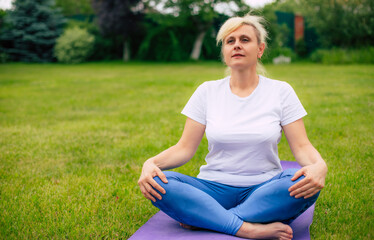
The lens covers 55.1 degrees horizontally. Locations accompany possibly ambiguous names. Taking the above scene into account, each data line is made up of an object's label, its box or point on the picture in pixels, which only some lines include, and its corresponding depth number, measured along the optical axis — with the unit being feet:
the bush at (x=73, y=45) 70.03
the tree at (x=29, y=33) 72.28
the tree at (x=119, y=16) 69.26
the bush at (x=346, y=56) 50.21
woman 6.72
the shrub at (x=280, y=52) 63.41
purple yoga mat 6.93
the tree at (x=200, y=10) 67.31
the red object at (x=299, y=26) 71.30
